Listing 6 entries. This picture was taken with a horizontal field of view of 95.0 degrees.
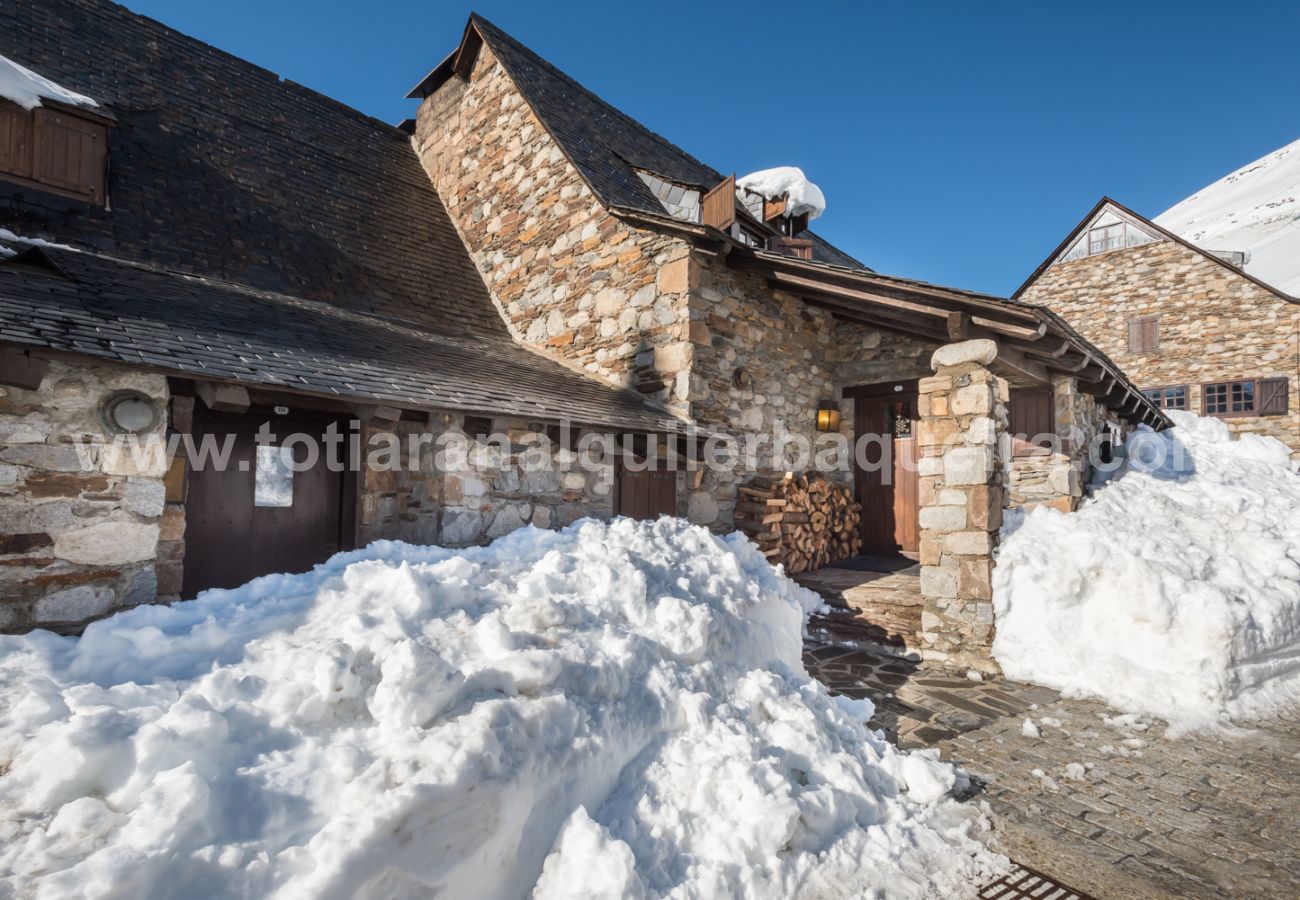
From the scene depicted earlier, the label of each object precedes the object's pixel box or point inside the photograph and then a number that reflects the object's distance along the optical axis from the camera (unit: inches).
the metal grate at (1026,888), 100.8
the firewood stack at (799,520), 290.7
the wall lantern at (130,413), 150.1
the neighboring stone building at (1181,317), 563.8
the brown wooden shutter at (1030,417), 289.1
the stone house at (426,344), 153.0
